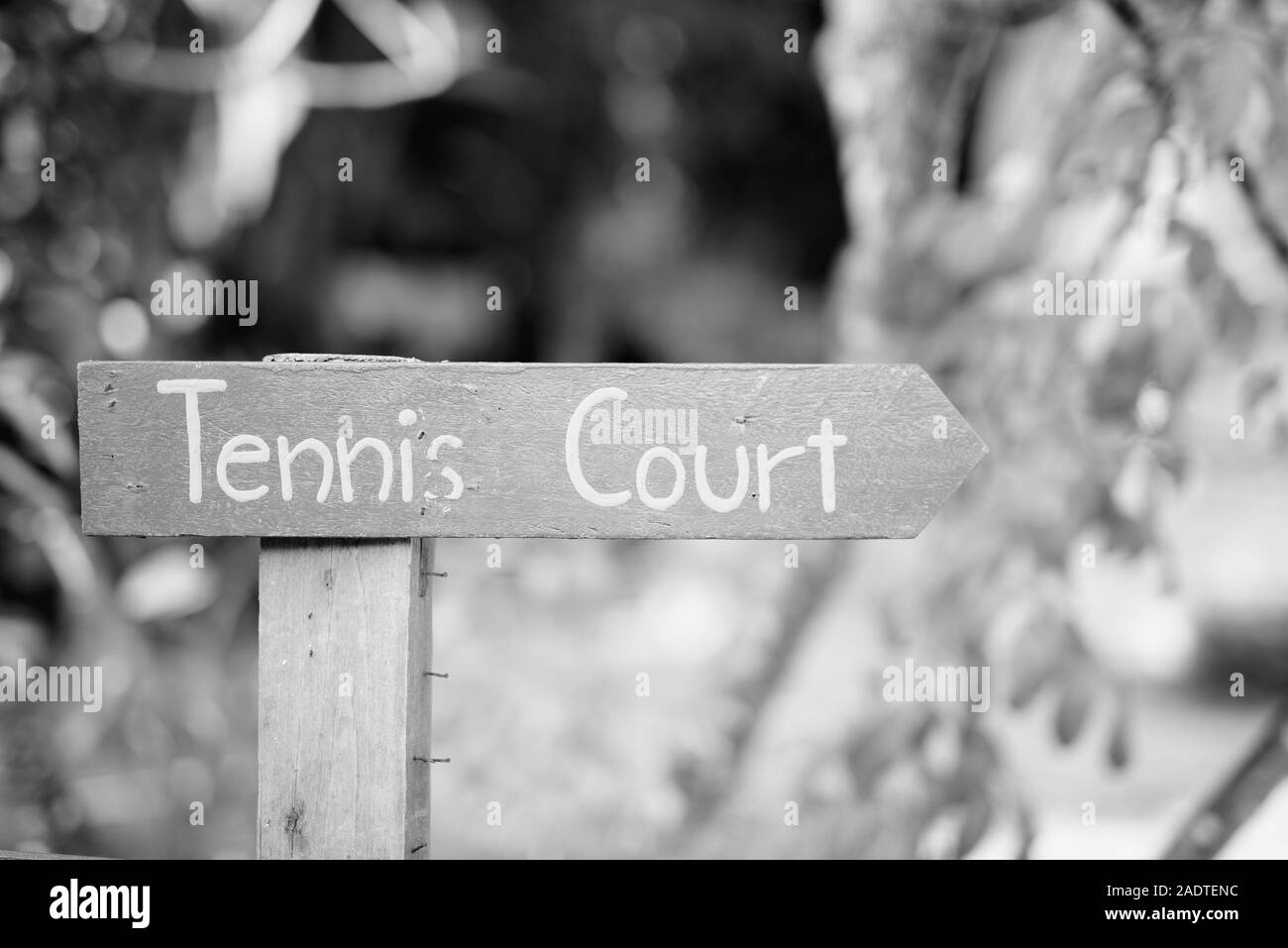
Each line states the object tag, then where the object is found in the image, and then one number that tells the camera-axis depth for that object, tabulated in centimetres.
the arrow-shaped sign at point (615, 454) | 242
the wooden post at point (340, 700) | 242
